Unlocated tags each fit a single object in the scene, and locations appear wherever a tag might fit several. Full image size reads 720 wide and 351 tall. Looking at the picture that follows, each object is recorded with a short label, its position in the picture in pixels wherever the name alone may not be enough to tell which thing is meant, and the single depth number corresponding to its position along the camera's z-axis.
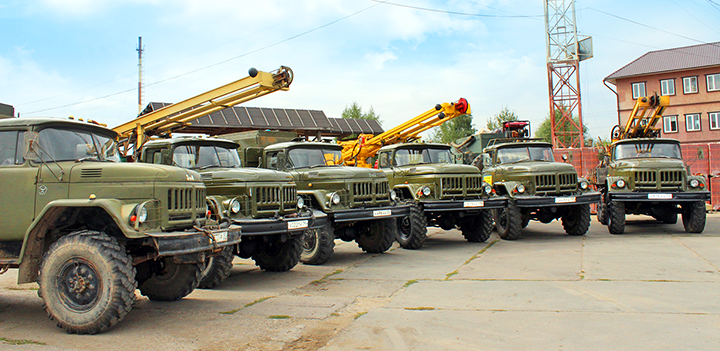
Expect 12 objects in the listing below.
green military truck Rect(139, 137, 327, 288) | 7.24
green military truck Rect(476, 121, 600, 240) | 11.67
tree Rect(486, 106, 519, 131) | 53.50
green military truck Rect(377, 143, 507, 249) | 10.71
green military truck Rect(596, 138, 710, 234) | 11.73
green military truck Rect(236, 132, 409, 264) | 9.07
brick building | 36.38
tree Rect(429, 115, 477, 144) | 52.59
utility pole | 32.53
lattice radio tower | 37.59
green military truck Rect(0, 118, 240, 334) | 4.88
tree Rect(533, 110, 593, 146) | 73.65
